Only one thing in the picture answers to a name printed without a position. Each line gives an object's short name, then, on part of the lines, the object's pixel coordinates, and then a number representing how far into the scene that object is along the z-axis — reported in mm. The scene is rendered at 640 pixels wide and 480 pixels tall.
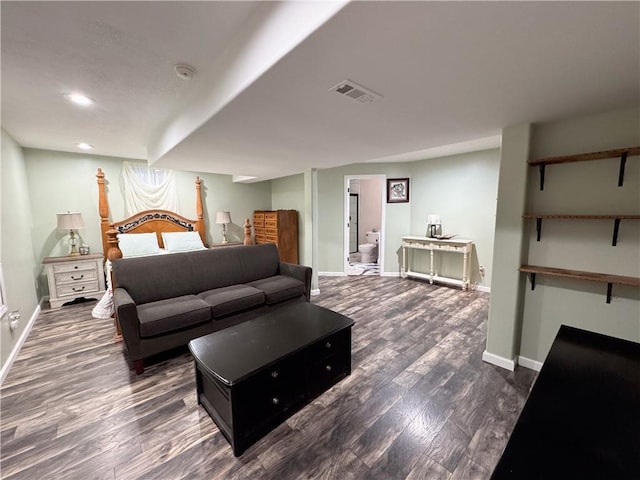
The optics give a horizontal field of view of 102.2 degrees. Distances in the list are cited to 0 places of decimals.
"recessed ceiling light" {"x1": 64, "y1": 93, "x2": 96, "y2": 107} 2086
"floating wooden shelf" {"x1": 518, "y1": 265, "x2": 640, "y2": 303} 1774
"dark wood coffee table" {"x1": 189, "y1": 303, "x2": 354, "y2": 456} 1515
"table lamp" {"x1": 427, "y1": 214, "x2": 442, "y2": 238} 4773
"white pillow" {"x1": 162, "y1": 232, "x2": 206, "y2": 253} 4621
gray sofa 2248
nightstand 3781
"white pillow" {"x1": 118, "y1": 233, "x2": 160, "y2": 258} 4152
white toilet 6622
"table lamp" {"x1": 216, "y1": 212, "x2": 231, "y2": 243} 5406
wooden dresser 5160
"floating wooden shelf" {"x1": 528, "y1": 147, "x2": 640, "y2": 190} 1715
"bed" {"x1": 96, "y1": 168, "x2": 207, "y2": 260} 4316
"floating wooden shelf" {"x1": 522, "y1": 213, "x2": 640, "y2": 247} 1714
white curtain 4578
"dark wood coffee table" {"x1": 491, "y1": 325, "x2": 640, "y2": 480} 662
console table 4359
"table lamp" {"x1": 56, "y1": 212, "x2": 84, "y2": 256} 3846
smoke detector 1722
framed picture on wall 5223
